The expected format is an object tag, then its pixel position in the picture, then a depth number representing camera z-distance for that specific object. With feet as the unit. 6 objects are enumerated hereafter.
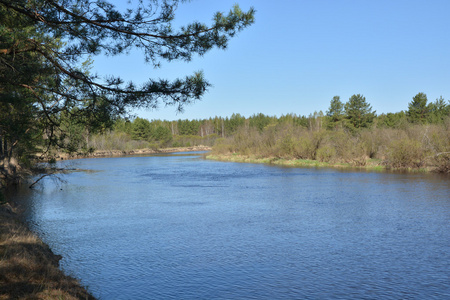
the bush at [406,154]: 112.47
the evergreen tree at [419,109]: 208.96
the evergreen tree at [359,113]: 228.02
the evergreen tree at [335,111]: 250.37
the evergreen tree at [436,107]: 196.44
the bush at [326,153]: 144.66
